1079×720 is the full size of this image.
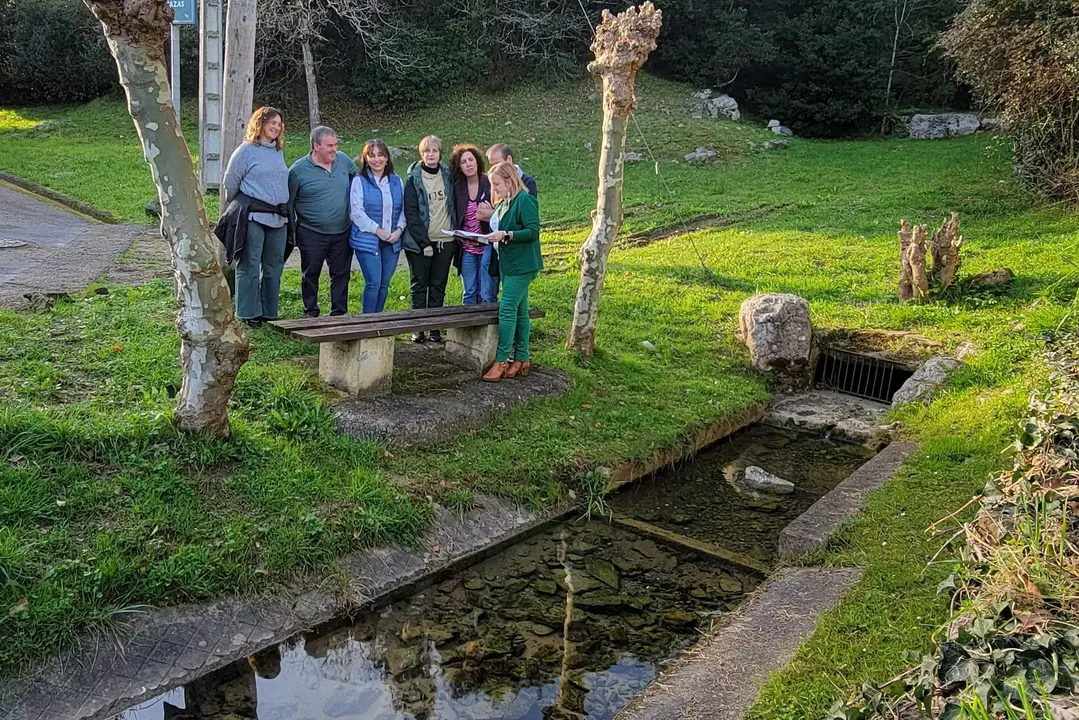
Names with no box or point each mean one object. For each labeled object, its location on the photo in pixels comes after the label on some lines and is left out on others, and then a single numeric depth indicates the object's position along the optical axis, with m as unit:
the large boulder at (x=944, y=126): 24.72
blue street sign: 8.51
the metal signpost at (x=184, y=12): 8.50
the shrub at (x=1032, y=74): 12.82
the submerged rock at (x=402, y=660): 4.14
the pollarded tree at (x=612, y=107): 7.07
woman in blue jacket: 6.91
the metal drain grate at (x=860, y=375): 8.42
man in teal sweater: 6.78
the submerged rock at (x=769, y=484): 6.37
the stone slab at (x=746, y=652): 3.67
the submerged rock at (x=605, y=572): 5.01
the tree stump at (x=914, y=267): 9.44
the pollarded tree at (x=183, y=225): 4.27
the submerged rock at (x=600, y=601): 4.77
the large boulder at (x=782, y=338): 8.27
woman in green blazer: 6.50
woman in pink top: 7.17
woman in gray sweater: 6.54
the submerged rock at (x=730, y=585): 5.01
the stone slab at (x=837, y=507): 5.16
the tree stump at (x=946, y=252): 9.47
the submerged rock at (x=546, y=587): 4.87
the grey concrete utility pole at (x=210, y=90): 8.38
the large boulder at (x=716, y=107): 24.61
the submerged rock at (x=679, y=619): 4.65
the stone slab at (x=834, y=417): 7.35
